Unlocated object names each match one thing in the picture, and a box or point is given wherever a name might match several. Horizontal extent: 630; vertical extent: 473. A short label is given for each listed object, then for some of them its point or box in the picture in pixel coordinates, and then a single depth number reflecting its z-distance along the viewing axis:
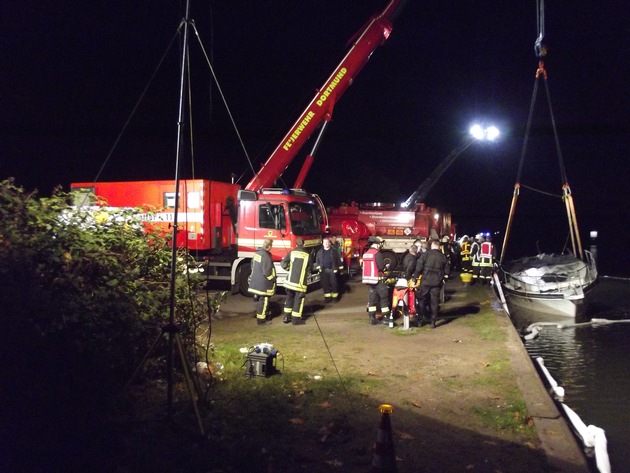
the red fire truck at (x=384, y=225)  16.56
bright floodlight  18.03
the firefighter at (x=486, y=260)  15.23
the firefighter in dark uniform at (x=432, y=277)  9.31
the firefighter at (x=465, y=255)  17.88
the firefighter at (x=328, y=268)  11.66
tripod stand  4.47
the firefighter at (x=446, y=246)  18.58
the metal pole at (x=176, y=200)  4.46
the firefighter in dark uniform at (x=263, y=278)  9.31
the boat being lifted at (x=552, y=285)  13.30
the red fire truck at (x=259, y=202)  12.16
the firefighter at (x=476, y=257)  15.38
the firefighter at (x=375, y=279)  9.48
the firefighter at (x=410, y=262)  9.95
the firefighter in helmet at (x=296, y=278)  9.48
